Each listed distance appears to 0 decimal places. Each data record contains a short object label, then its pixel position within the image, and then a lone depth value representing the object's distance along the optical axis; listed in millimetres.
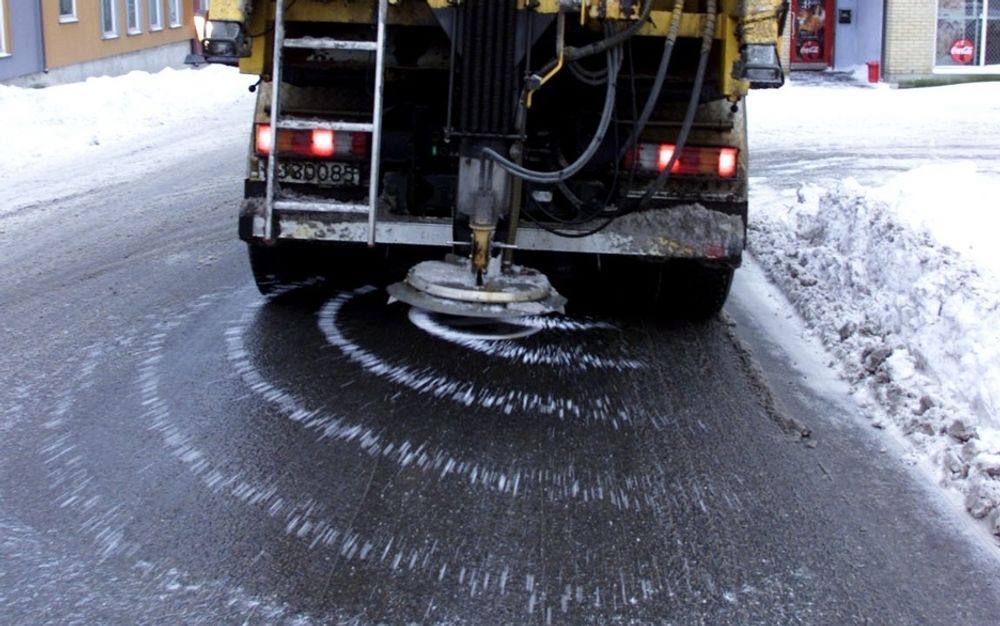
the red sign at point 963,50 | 23391
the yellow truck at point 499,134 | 5898
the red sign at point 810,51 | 26484
